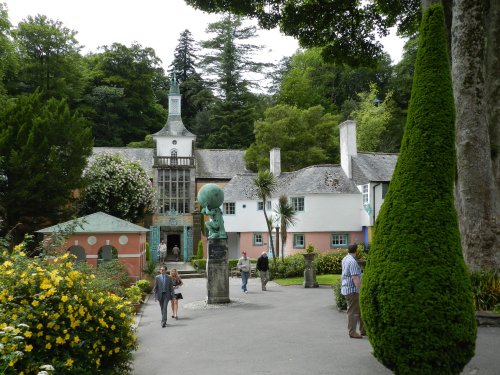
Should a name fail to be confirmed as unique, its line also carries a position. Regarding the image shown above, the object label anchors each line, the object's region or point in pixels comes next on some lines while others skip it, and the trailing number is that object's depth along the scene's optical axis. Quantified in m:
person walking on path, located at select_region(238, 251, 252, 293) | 21.39
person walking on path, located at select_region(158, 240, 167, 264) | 37.25
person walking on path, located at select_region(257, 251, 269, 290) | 21.67
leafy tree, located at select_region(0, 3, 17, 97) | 30.70
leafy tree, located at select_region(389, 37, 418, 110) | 52.38
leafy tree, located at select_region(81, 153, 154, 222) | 34.09
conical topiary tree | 6.48
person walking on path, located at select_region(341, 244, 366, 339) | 10.48
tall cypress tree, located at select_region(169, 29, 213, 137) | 62.78
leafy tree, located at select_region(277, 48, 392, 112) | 57.56
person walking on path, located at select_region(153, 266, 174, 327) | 14.12
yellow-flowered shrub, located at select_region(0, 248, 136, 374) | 6.40
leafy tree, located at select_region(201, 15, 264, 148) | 55.12
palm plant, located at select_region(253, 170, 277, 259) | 29.77
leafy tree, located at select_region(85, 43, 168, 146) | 55.78
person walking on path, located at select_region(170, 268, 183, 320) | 14.91
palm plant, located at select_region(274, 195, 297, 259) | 28.62
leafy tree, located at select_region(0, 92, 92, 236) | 27.56
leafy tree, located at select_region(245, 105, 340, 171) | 43.12
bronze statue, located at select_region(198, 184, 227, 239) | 17.92
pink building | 21.92
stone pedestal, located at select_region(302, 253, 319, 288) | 22.89
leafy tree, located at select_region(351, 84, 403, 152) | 49.78
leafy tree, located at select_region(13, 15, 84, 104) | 49.00
